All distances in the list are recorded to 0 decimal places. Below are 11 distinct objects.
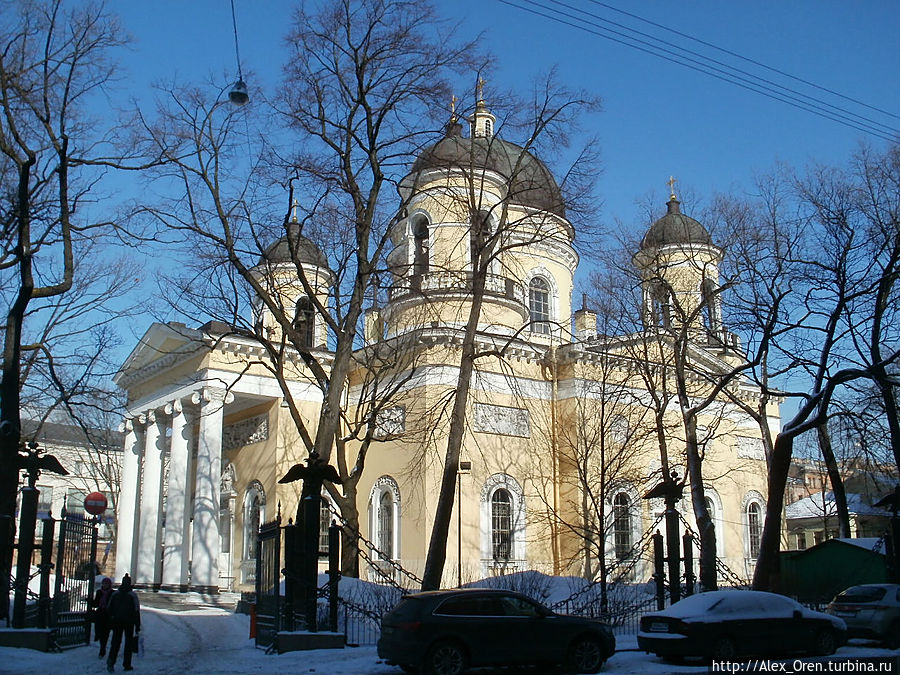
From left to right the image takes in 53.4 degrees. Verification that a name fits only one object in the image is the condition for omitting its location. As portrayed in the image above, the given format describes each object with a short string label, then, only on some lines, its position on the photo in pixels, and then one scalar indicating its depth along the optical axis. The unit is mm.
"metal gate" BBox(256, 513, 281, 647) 14109
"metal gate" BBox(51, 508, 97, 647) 14414
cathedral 26391
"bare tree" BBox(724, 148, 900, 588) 18203
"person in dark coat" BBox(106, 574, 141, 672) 12430
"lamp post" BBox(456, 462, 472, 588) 23812
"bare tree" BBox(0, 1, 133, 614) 15156
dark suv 11484
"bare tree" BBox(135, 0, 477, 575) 18297
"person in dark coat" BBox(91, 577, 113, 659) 13844
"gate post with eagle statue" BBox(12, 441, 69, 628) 13297
